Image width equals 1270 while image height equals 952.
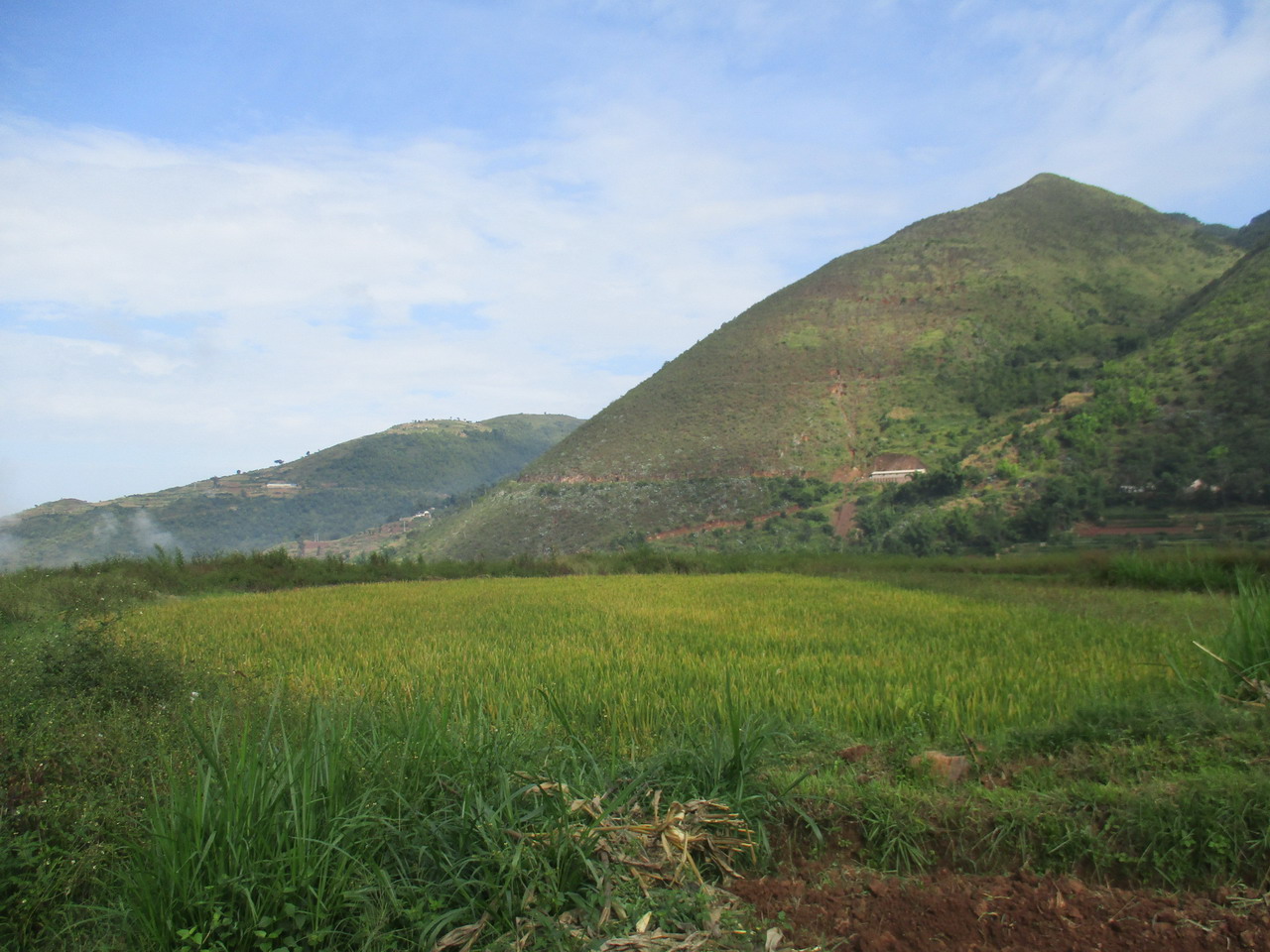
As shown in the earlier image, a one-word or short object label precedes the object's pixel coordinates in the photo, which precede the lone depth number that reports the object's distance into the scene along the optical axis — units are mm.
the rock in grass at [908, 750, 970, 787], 3756
